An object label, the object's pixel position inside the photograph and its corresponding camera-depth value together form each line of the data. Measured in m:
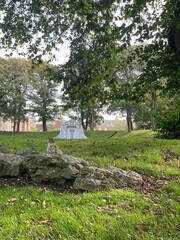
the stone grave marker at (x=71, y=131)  18.19
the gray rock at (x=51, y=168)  3.75
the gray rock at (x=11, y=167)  4.01
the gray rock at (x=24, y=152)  4.70
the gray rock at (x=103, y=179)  3.44
